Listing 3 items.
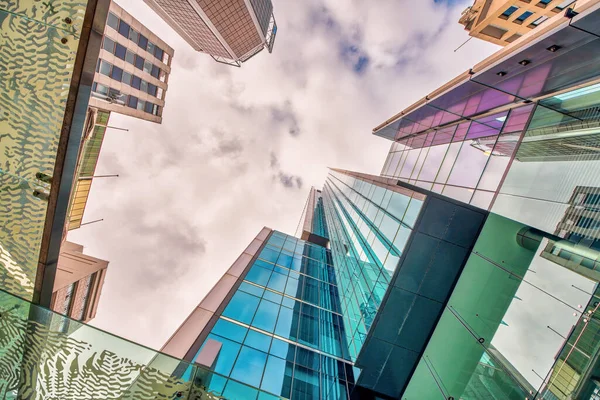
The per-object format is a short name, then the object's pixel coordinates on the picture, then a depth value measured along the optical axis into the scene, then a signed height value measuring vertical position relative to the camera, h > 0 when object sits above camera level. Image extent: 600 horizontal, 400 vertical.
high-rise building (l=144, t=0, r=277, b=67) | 72.00 +31.22
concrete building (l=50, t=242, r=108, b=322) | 21.11 -16.49
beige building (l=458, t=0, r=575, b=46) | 29.92 +25.22
